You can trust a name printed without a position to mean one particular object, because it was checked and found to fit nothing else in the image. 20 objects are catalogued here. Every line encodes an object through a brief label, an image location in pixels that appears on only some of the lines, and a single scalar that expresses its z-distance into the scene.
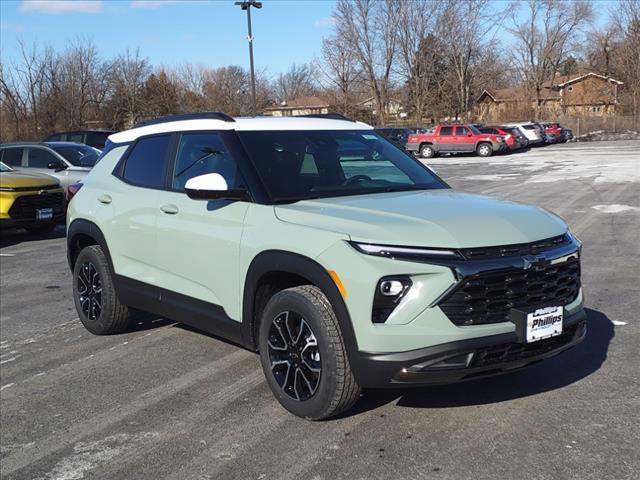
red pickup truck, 35.69
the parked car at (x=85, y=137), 23.64
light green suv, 3.44
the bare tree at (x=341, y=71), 64.19
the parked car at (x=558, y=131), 45.73
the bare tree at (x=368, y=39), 64.62
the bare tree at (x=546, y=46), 67.81
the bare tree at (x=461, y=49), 64.75
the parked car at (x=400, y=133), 38.34
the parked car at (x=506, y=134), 35.94
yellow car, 11.59
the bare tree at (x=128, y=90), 48.44
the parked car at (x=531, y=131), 40.28
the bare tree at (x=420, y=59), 64.75
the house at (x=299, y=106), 82.41
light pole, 28.80
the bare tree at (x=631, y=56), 61.44
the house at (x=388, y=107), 65.75
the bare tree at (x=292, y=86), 98.25
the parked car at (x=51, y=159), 14.23
